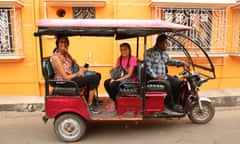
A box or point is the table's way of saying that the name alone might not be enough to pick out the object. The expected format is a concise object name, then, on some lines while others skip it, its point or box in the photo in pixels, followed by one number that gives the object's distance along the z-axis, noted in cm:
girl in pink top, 449
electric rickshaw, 387
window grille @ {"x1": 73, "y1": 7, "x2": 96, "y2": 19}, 630
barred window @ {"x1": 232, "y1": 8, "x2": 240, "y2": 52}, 669
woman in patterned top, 417
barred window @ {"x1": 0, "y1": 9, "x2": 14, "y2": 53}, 607
